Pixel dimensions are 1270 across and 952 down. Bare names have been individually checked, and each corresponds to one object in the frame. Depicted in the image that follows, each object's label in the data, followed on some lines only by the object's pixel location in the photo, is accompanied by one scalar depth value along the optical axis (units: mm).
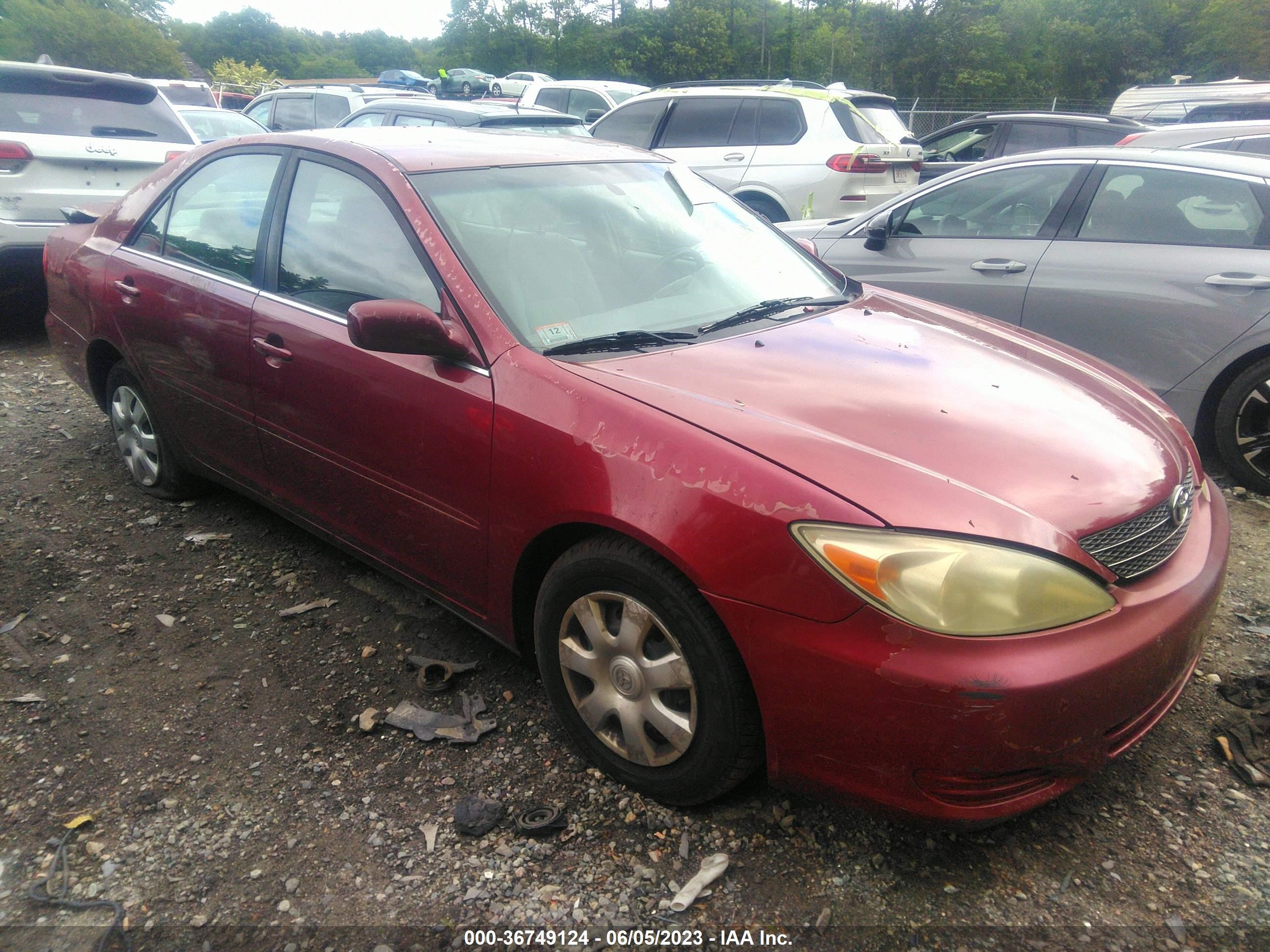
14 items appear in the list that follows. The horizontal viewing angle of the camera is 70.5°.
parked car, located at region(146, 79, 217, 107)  12648
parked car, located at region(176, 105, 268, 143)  10789
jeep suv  6086
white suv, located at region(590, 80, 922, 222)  8109
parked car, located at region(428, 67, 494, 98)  35375
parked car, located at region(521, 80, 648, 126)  13820
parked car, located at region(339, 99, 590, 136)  8297
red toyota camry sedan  1870
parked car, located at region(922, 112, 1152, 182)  10016
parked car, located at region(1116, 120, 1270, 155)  6641
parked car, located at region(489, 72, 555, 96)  28000
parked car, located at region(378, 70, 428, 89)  38531
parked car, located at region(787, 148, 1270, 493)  4191
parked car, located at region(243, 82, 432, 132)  12703
